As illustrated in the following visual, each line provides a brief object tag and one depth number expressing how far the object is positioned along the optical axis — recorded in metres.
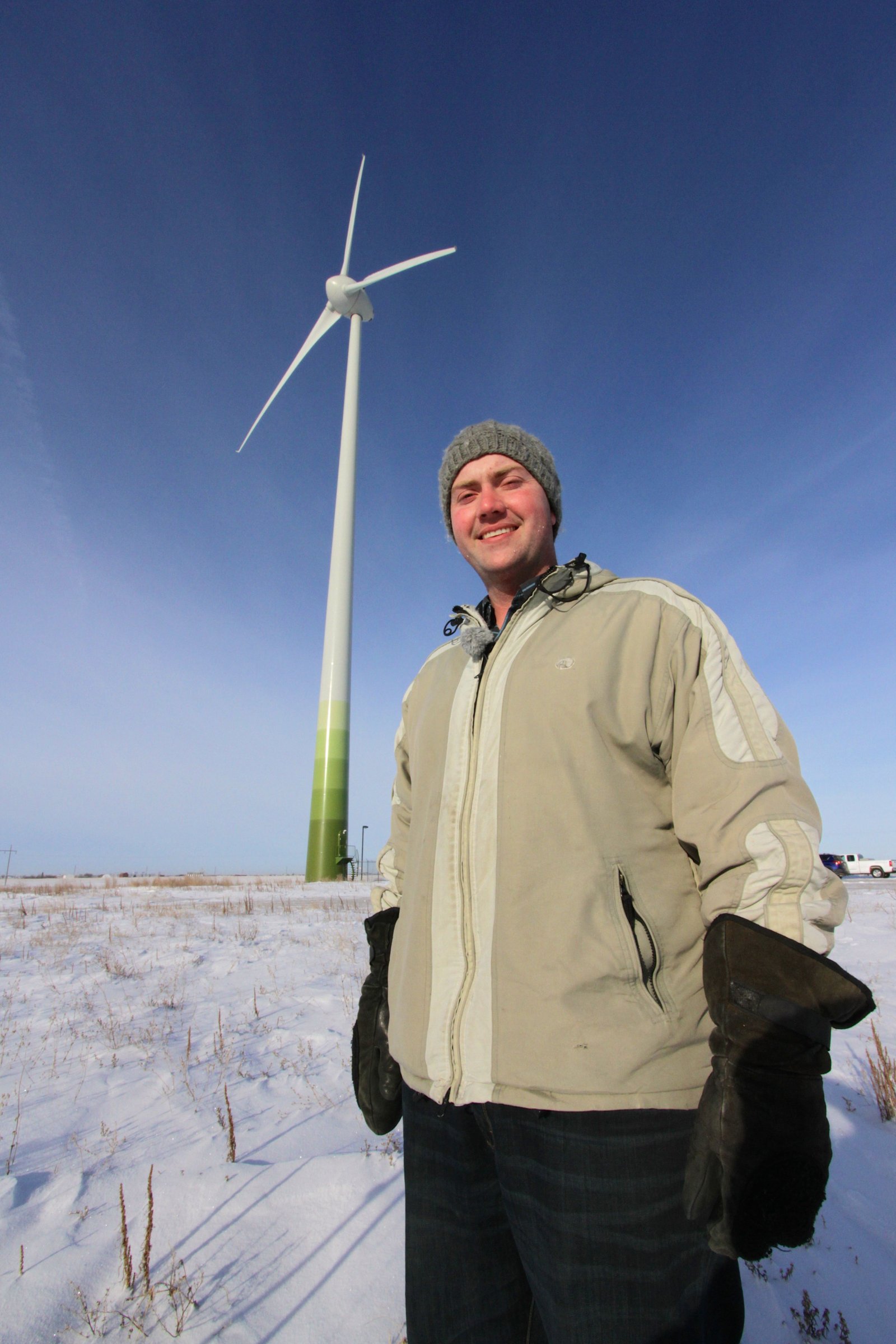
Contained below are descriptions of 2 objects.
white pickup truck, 37.03
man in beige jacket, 1.23
